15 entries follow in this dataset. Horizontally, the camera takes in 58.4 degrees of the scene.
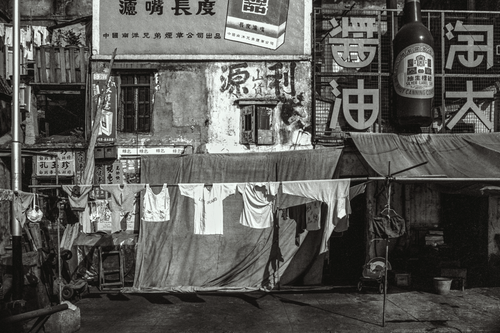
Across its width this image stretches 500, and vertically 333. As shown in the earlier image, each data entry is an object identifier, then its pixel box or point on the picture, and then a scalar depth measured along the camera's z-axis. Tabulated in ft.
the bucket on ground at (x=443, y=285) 40.91
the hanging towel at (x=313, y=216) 40.22
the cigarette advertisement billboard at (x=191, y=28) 45.16
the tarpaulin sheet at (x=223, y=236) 42.93
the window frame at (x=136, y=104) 45.75
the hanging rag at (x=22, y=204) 34.53
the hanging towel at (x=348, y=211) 36.99
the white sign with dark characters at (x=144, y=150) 44.80
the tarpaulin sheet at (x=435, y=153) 38.48
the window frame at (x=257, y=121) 44.55
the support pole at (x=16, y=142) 33.09
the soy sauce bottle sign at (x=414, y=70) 42.78
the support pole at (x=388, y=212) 32.45
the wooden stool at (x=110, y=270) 42.37
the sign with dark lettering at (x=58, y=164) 44.83
